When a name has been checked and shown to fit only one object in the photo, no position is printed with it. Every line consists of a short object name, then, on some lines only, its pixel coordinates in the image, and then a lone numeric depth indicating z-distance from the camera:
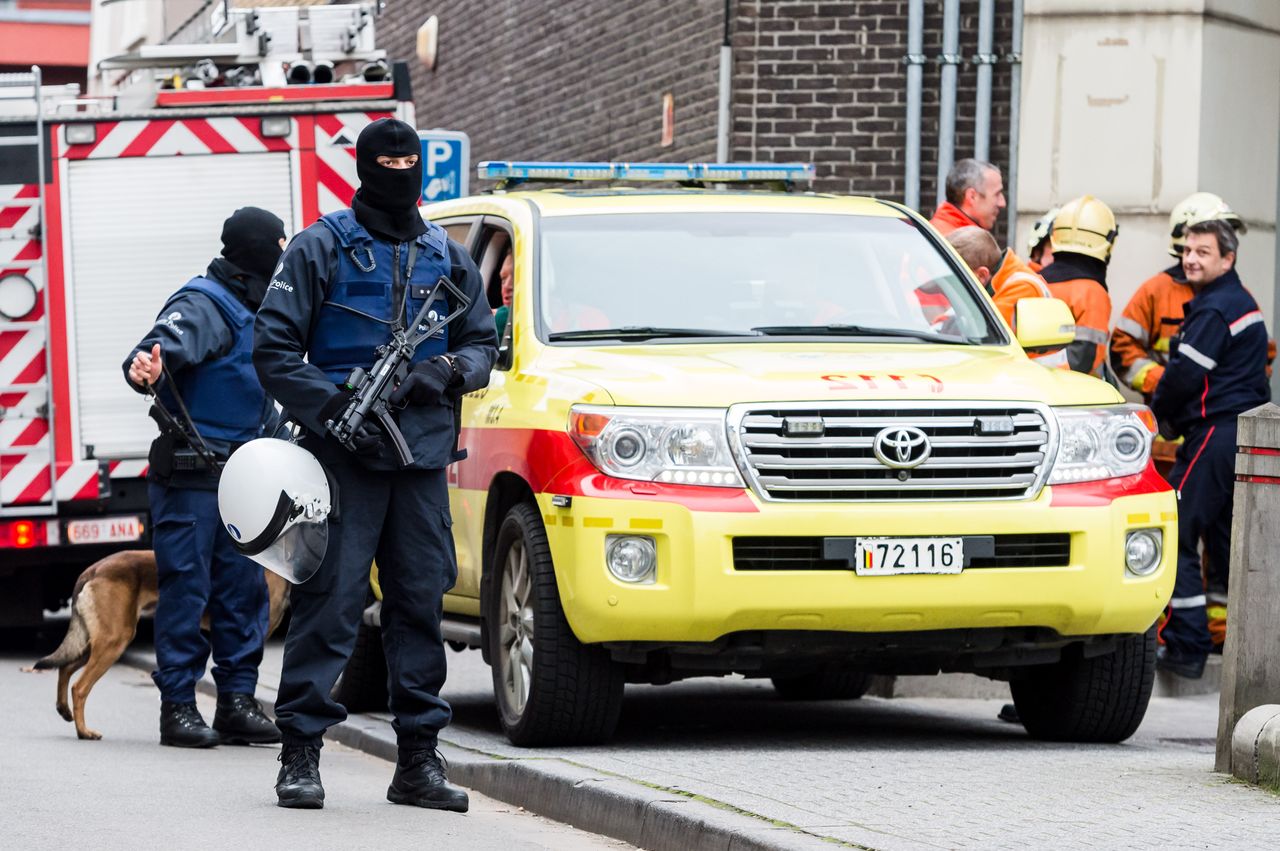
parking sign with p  32.31
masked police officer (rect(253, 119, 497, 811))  14.63
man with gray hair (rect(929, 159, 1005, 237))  22.75
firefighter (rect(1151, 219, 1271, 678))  22.06
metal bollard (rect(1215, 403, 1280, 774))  15.20
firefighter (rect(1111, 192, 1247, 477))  23.58
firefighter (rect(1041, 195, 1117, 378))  22.00
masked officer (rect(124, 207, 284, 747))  18.56
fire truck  27.25
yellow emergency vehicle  15.93
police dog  19.55
